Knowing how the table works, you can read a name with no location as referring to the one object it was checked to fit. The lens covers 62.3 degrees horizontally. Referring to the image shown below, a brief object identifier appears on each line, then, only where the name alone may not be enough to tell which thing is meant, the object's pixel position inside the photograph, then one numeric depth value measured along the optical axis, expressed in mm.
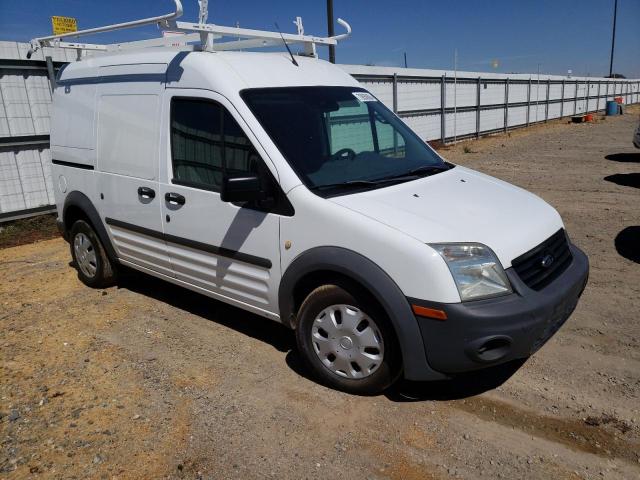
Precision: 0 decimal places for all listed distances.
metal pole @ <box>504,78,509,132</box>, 22406
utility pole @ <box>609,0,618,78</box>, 53469
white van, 2838
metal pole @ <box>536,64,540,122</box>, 26420
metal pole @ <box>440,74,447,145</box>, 17328
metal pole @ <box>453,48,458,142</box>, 18109
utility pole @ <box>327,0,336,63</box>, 16094
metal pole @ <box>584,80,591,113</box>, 35903
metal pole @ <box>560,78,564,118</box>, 30797
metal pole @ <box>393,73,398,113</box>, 14711
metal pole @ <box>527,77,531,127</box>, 25469
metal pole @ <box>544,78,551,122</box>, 28122
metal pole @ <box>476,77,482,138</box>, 19844
